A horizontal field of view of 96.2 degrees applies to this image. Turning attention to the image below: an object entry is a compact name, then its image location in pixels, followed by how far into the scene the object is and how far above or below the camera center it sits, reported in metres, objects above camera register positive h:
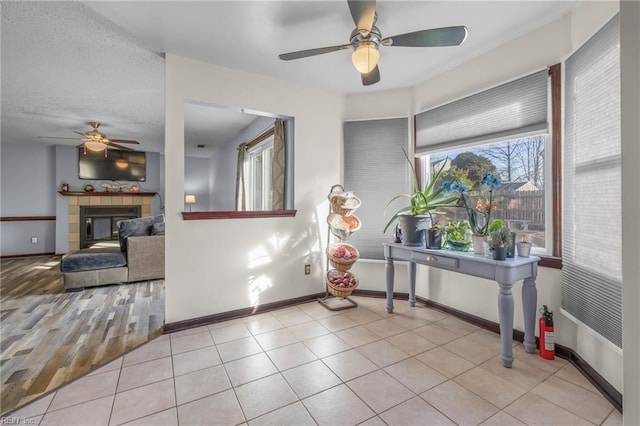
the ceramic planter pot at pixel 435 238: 2.59 -0.24
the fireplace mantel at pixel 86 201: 6.29 +0.29
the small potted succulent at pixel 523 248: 2.12 -0.27
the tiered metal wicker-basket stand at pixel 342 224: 2.90 -0.12
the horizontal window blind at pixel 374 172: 3.28 +0.48
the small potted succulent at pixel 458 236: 2.46 -0.21
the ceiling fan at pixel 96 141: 4.34 +1.13
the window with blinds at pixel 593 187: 1.59 +0.15
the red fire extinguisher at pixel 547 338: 2.04 -0.90
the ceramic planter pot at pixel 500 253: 2.04 -0.29
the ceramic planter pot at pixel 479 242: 2.26 -0.25
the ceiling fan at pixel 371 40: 1.65 +1.09
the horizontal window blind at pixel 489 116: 2.21 +0.85
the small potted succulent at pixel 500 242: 2.05 -0.22
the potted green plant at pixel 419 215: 2.68 -0.03
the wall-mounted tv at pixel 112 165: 6.45 +1.13
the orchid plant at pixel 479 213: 2.29 -0.01
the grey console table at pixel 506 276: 1.97 -0.46
